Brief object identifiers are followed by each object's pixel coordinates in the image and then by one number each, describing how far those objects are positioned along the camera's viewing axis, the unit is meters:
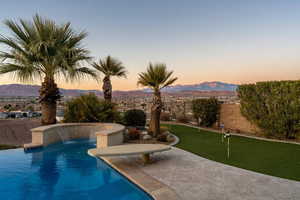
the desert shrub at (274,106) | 8.49
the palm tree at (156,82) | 9.18
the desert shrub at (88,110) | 10.09
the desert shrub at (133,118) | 12.52
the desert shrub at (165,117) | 17.05
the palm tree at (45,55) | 7.59
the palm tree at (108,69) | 12.23
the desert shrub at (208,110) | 12.84
